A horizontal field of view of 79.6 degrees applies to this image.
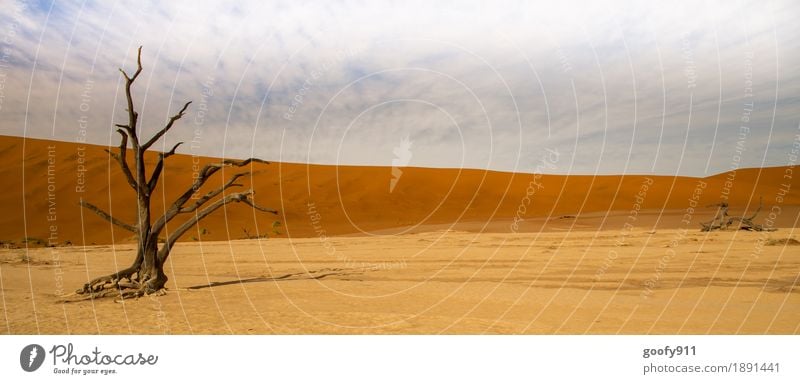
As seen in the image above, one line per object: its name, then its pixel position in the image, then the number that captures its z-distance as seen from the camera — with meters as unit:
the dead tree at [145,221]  12.84
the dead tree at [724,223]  27.77
